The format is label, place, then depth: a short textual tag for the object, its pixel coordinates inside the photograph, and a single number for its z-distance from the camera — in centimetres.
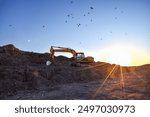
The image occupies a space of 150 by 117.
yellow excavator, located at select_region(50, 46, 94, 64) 2739
